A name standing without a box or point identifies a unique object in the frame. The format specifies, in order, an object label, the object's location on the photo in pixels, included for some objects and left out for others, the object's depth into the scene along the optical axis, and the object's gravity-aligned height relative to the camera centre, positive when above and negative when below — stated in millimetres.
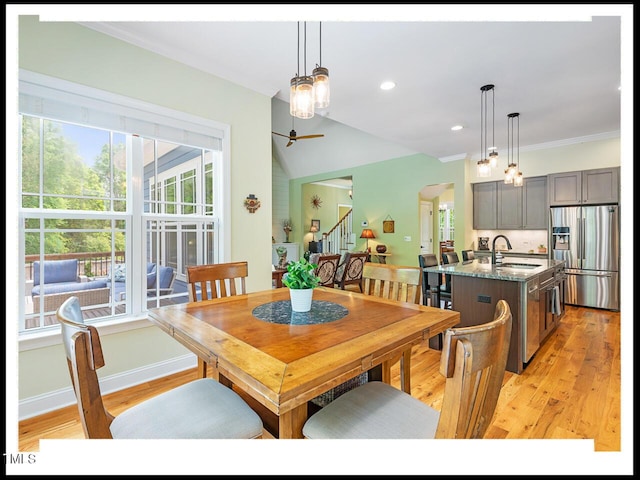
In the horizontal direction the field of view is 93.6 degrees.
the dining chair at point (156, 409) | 854 -675
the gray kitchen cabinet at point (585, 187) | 4587 +816
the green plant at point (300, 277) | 1539 -200
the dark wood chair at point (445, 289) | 3482 -607
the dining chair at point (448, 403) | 720 -501
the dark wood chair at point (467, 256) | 4254 -260
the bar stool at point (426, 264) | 3514 -314
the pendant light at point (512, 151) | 3588 +1577
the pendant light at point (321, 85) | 1545 +794
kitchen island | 2609 -552
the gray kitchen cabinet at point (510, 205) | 5348 +610
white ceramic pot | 1553 -316
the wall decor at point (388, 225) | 6910 +303
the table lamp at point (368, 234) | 7105 +96
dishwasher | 2604 -753
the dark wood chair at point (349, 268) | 5816 -588
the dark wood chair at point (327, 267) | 5164 -519
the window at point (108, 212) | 2033 +211
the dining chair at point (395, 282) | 1979 -310
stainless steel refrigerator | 4547 -213
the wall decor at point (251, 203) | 3035 +360
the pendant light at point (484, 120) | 3173 +1578
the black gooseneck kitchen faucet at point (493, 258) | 3437 -234
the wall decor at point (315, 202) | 9633 +1178
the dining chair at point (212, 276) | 1967 -263
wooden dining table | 895 -397
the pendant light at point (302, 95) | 1503 +723
